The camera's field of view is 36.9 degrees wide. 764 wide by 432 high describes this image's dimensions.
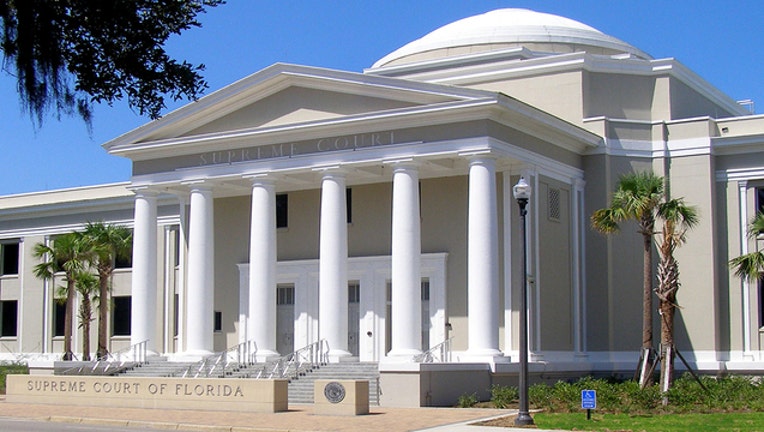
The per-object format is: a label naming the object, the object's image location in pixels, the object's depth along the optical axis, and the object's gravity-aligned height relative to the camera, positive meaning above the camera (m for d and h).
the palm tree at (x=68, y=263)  43.38 +0.96
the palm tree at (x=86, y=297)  43.16 -0.41
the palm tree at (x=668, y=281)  30.34 +0.05
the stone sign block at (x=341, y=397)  26.88 -2.64
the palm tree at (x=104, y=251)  42.46 +1.42
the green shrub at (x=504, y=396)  29.89 -2.97
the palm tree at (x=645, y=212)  31.31 +1.96
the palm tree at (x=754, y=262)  30.70 +0.55
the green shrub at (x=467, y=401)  30.33 -3.10
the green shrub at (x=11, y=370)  41.83 -3.21
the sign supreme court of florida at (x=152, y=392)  27.91 -2.75
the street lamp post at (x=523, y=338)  24.28 -1.16
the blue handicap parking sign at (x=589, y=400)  24.64 -2.51
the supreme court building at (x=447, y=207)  33.66 +2.56
